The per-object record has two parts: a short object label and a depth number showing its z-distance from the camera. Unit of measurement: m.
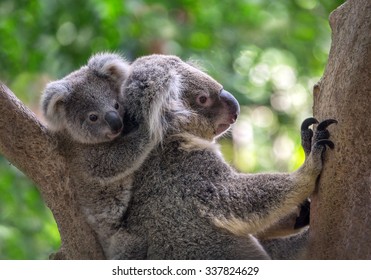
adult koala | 3.29
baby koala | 3.46
